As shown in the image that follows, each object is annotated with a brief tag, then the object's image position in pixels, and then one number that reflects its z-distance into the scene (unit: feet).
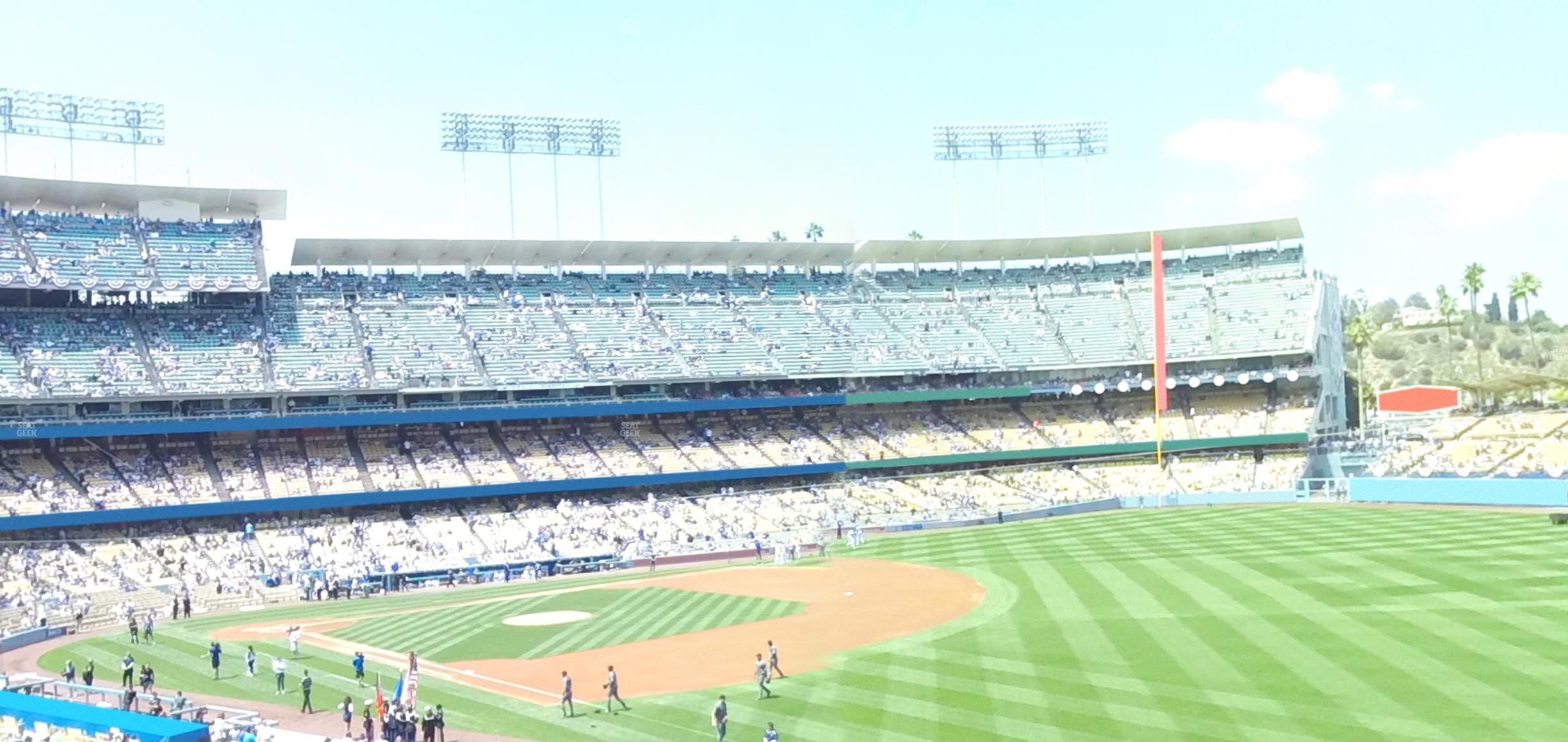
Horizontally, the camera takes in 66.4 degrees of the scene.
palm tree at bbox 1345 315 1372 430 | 332.80
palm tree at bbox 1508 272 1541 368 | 329.72
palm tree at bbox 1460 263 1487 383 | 346.54
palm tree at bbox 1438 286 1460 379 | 379.14
